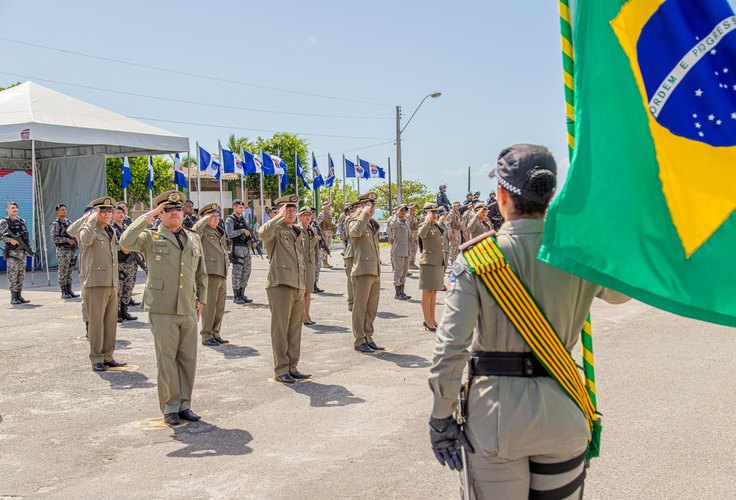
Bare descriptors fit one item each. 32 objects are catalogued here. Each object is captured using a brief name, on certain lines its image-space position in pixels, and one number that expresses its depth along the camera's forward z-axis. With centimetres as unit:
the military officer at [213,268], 1076
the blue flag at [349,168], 3750
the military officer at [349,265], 1273
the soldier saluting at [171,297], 674
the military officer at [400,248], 1588
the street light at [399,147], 3519
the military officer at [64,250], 1589
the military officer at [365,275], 1000
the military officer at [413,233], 2108
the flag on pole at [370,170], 3778
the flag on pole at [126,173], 2696
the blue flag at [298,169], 3522
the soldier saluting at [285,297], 826
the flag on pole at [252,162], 3139
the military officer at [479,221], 1638
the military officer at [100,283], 916
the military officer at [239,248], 1472
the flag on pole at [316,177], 3403
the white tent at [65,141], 2002
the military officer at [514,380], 278
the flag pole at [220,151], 3100
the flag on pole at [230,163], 3027
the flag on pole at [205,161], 2983
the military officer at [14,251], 1558
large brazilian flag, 275
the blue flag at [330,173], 3628
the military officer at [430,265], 1154
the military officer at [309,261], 1200
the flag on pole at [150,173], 2961
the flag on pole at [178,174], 2894
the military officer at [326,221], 2132
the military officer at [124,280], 1319
